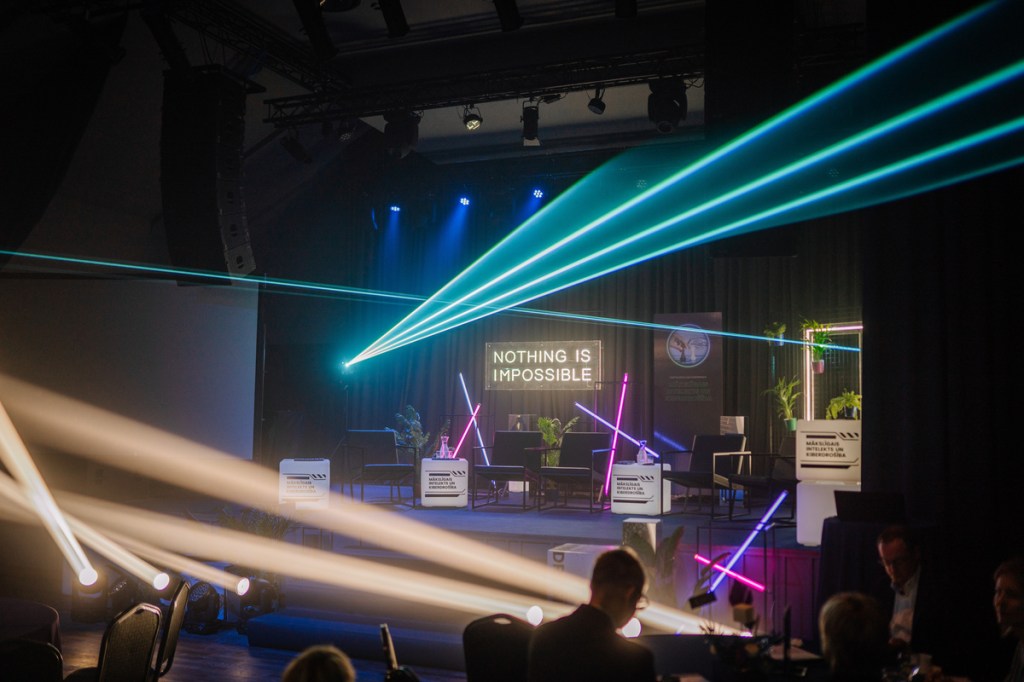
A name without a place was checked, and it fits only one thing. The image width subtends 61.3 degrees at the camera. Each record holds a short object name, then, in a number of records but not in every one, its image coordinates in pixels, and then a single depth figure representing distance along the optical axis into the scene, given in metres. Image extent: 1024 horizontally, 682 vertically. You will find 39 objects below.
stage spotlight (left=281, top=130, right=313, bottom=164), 8.86
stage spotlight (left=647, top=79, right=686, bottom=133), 7.37
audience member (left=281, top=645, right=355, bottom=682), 2.00
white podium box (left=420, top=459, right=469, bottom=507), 8.54
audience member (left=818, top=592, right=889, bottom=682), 2.17
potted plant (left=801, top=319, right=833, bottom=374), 8.73
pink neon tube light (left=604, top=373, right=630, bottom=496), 9.74
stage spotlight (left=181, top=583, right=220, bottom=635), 5.99
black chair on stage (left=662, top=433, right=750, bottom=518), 7.98
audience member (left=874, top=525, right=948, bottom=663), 3.34
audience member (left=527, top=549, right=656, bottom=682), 2.18
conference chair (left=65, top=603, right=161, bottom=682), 3.19
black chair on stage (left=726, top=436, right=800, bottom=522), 6.81
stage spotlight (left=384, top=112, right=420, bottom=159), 8.49
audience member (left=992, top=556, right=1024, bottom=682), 2.75
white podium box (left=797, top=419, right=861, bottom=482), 6.21
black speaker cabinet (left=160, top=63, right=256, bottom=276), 6.15
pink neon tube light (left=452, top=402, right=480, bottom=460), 11.08
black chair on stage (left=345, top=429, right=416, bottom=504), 8.73
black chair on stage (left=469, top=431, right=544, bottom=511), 8.54
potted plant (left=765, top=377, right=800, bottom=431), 9.20
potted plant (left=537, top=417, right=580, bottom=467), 10.33
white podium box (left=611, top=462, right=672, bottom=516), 7.99
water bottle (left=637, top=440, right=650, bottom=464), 8.50
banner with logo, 9.87
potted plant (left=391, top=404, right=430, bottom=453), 9.55
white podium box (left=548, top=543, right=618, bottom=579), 5.56
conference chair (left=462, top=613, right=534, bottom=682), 3.01
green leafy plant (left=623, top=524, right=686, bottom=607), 5.59
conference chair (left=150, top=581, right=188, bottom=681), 3.70
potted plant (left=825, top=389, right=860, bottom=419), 7.55
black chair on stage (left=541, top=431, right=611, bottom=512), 8.30
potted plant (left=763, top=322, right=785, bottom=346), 9.47
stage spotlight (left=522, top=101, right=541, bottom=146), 8.34
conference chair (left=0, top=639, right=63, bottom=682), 2.71
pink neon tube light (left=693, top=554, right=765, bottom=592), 5.55
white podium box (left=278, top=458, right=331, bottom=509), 8.00
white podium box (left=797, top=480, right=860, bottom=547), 5.87
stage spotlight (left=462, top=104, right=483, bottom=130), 8.31
